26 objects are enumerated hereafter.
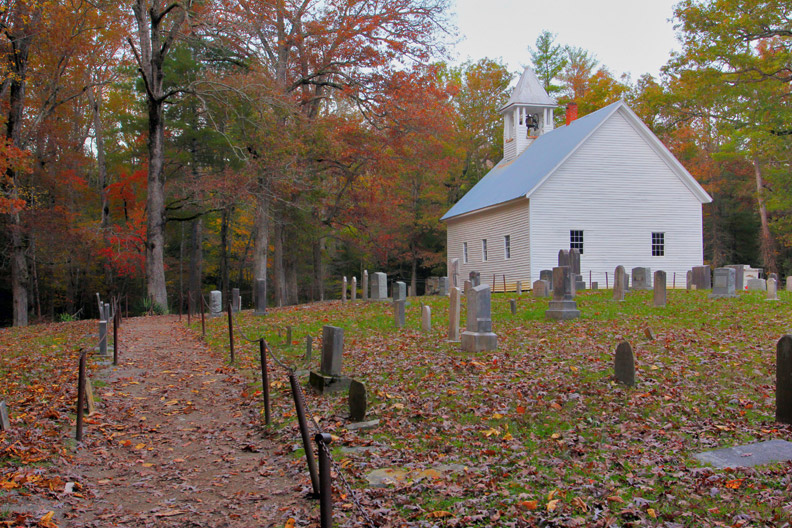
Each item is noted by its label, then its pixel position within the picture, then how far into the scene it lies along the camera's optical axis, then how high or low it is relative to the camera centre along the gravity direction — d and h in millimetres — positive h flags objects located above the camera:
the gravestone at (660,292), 17120 -404
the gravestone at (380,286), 23141 -182
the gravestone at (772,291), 17828 -438
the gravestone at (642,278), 23906 -21
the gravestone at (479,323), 11344 -796
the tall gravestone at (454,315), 12336 -694
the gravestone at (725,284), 18609 -231
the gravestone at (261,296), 20734 -437
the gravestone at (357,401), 7434 -1435
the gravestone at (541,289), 22109 -359
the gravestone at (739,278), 20761 -63
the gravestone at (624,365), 8391 -1174
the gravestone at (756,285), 23047 -335
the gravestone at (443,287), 26377 -283
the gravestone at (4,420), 6866 -1469
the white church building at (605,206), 27922 +3325
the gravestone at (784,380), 6785 -1152
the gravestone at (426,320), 14343 -908
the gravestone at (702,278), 23453 -50
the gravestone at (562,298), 15336 -484
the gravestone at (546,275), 24172 +148
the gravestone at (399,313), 15453 -805
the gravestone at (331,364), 8992 -1193
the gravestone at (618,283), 19250 -175
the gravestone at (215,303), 21873 -695
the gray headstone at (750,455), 5699 -1675
